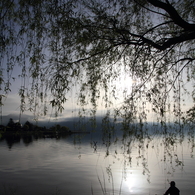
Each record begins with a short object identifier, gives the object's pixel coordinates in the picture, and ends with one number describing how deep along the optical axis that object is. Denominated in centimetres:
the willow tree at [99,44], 269
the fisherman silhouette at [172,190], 507
